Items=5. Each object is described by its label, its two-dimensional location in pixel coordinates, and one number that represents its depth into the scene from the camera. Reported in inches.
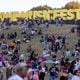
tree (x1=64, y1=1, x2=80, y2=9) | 3402.3
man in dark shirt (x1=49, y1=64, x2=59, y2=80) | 665.0
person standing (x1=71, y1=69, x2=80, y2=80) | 399.4
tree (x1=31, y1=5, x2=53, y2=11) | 3063.0
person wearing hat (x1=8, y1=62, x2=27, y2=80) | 272.8
